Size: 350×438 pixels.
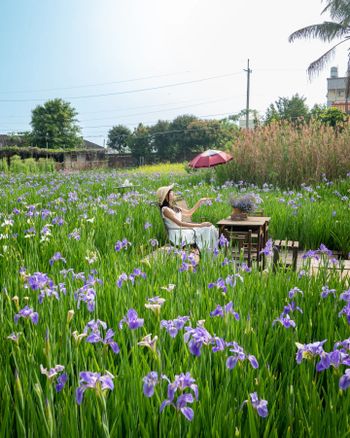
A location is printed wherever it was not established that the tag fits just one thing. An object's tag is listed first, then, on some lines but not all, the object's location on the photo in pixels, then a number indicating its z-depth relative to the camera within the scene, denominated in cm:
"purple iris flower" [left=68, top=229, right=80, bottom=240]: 383
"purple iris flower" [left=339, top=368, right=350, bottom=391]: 128
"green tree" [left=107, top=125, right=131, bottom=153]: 5356
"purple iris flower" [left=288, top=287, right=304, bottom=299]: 218
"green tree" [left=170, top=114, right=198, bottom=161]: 4241
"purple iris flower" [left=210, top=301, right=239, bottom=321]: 178
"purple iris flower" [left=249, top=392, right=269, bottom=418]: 124
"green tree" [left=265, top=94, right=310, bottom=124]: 4425
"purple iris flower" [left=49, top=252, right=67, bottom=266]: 303
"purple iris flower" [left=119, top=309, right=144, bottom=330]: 159
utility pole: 3368
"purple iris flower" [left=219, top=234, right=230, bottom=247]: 355
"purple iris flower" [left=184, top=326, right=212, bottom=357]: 139
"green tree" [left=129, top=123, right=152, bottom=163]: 4291
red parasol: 907
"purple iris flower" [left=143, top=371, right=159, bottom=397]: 121
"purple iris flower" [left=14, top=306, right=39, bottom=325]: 184
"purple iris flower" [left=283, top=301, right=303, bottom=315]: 204
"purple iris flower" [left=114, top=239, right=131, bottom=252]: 337
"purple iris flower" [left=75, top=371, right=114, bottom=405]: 116
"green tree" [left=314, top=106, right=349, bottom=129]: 2003
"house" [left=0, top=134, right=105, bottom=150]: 3729
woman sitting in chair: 484
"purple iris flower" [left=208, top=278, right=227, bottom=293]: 229
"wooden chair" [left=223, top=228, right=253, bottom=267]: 490
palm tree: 2090
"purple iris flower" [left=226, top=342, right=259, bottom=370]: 140
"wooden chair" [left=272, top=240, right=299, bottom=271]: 340
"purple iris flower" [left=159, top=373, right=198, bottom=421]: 115
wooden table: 501
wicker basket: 532
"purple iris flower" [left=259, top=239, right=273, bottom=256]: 320
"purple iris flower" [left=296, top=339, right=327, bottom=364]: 138
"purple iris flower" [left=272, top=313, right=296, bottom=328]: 182
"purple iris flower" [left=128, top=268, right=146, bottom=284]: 253
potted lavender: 532
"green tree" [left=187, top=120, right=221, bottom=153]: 4147
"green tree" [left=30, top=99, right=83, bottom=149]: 4638
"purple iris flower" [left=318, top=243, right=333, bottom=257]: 296
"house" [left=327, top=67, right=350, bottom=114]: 6138
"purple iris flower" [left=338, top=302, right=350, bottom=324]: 184
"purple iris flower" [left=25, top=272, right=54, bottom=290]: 225
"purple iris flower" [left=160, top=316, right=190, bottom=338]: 166
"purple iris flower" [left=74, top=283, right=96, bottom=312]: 199
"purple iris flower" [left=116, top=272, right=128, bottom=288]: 231
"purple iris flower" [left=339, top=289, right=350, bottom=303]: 206
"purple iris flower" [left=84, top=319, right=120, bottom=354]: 154
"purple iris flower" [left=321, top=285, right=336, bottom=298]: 228
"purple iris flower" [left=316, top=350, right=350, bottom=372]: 136
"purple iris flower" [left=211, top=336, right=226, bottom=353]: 145
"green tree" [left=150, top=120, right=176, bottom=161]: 4291
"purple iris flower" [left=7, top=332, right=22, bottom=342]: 164
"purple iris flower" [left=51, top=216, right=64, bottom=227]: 461
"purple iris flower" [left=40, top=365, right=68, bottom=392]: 133
